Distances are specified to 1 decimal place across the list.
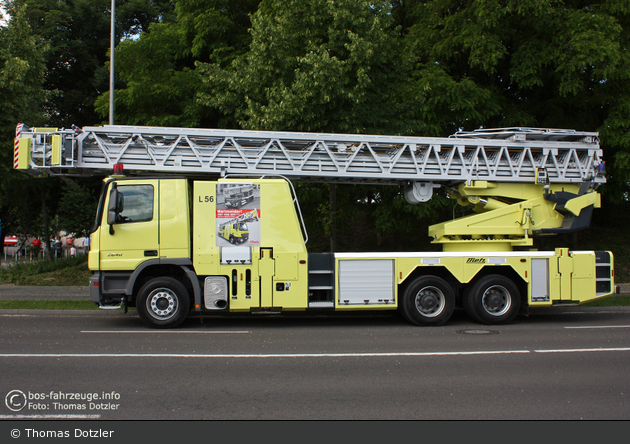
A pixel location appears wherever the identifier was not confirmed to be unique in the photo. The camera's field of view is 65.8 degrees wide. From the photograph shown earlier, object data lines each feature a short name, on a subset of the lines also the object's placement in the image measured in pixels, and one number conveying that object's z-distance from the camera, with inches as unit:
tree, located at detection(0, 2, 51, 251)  550.0
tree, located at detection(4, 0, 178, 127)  870.4
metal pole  595.5
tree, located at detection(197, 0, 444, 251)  466.6
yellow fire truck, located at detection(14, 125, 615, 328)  363.9
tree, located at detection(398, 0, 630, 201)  550.9
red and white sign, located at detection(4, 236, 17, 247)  1716.3
